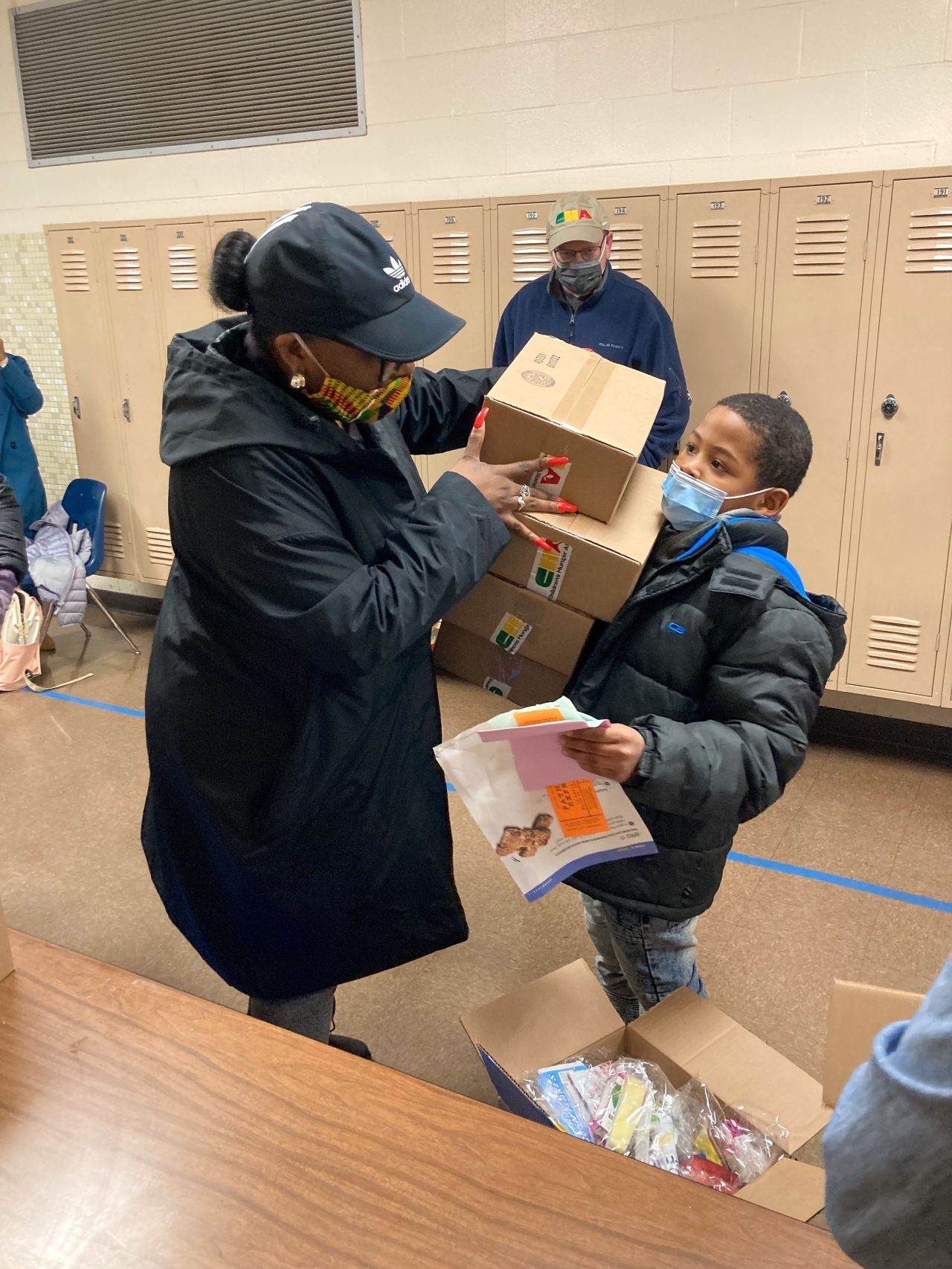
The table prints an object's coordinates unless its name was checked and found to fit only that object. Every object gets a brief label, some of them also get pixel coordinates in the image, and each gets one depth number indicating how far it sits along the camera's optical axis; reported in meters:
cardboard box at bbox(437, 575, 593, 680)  1.44
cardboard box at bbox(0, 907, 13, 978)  1.05
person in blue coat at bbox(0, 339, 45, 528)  4.56
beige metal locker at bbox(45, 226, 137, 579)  4.66
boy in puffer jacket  1.28
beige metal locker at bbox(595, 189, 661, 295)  3.50
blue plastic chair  4.54
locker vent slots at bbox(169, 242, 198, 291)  4.38
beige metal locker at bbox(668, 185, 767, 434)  3.37
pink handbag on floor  4.09
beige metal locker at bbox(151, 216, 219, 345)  4.35
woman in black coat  1.21
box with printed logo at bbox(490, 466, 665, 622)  1.35
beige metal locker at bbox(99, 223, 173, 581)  4.52
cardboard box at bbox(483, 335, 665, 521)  1.33
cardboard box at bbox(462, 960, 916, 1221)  1.41
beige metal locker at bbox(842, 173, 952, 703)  3.13
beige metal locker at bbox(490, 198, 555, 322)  3.68
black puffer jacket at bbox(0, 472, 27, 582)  3.87
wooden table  0.74
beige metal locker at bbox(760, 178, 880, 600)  3.23
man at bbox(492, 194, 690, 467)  3.28
